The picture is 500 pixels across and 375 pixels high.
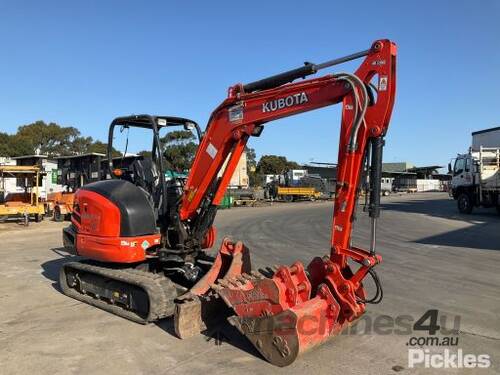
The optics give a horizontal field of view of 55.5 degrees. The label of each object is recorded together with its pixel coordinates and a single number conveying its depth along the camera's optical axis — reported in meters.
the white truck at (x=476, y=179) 23.27
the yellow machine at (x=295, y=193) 46.69
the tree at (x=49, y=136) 72.19
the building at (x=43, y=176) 23.44
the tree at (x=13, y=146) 59.19
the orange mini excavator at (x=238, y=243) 4.95
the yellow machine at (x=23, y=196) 21.02
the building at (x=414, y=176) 81.67
